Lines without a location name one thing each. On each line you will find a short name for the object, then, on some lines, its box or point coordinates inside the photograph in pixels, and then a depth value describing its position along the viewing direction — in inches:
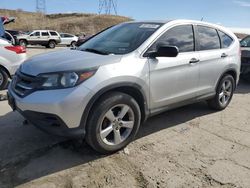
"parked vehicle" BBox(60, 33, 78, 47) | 832.9
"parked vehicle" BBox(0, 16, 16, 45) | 266.5
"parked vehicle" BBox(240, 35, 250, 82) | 226.6
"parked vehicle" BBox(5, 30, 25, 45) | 732.8
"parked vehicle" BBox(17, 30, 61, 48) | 759.2
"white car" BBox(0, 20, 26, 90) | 187.4
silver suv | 90.4
